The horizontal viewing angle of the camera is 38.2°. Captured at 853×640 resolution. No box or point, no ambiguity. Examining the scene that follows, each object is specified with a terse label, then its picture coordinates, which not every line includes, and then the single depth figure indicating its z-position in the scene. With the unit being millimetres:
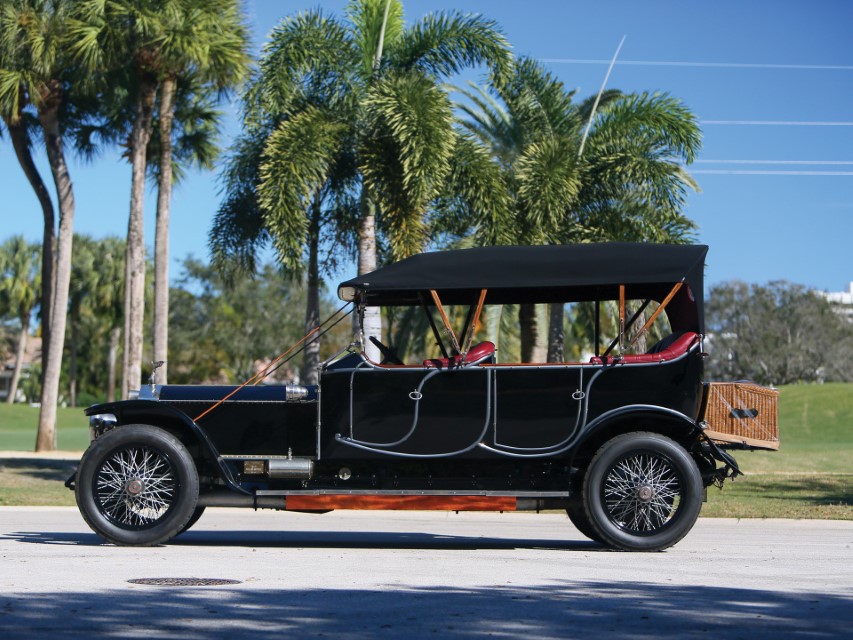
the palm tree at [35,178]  28109
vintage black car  9891
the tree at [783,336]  80812
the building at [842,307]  87688
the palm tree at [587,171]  21688
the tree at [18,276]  66188
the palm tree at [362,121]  19953
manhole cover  7770
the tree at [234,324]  67562
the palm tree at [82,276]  59344
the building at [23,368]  92606
